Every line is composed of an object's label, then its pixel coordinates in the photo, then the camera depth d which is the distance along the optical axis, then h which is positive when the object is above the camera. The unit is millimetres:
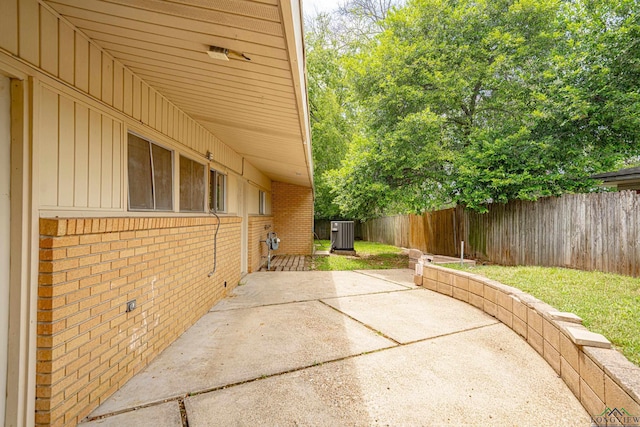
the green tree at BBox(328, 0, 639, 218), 6820 +3284
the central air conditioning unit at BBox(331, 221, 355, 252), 11727 -636
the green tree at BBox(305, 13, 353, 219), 17172 +7062
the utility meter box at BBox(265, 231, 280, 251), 8275 -624
